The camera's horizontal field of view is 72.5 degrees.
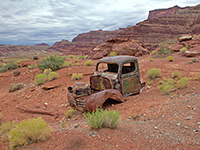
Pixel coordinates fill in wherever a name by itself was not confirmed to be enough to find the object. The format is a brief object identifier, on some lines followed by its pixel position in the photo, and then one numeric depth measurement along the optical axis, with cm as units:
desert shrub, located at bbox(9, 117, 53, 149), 241
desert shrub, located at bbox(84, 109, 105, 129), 271
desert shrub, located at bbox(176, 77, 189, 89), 554
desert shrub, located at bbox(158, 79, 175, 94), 526
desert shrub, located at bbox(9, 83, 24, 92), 892
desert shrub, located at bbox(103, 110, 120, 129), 280
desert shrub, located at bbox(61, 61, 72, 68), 1214
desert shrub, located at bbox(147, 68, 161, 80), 773
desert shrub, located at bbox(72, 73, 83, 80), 869
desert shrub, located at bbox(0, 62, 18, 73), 1457
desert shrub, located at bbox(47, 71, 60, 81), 904
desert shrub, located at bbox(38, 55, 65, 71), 1162
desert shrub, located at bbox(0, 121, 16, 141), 337
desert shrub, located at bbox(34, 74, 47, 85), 890
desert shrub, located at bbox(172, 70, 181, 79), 710
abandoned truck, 419
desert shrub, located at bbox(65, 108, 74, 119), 464
